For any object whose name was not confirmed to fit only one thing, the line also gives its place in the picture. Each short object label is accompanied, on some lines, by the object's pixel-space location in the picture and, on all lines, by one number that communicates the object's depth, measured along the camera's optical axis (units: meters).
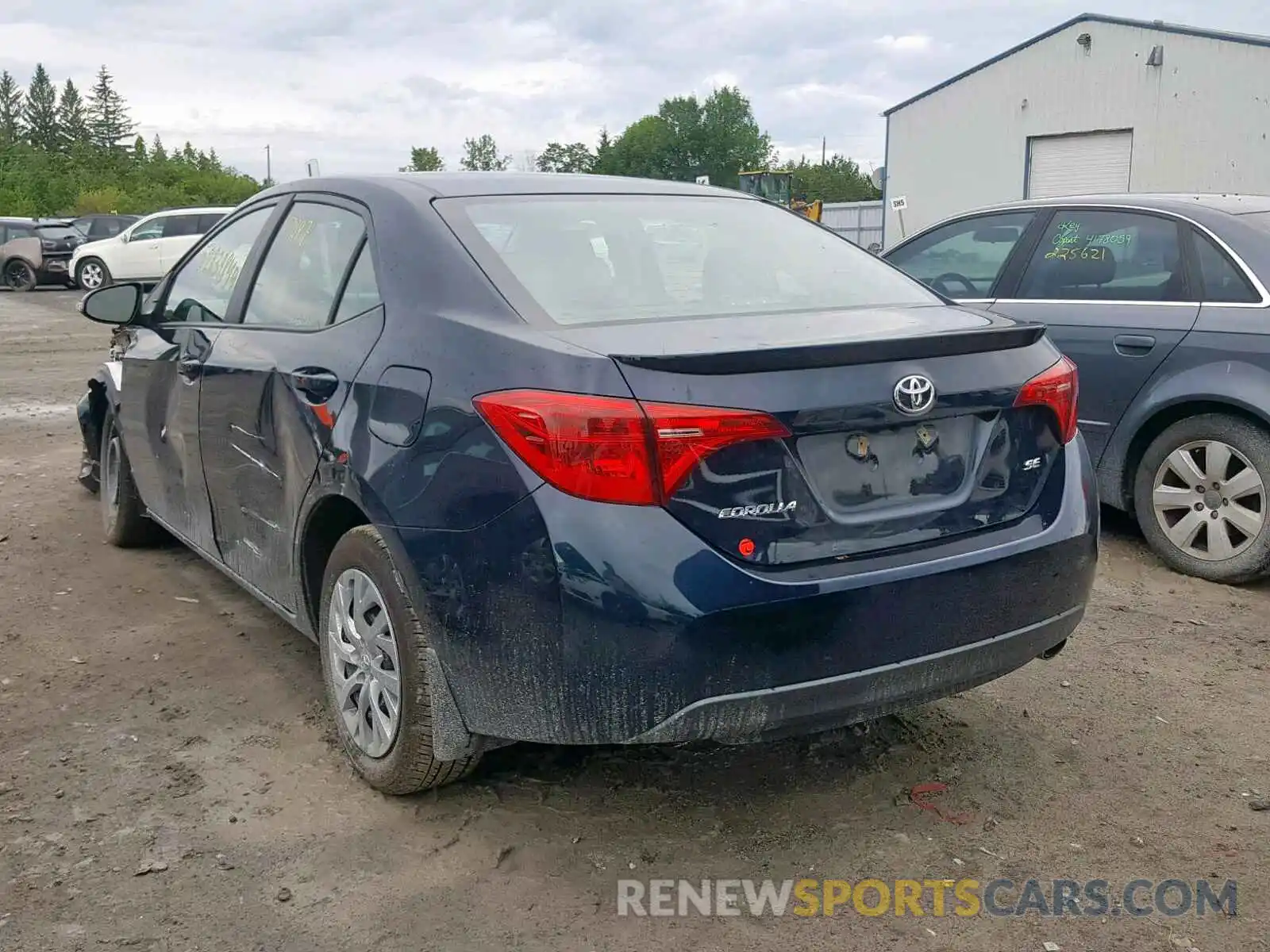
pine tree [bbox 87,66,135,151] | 110.06
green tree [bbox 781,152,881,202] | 97.44
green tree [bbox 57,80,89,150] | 106.25
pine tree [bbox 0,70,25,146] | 108.75
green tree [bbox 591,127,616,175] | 97.03
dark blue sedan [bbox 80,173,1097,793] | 2.50
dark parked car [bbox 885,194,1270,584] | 4.87
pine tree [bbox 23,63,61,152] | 104.44
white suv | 23.31
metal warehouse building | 23.28
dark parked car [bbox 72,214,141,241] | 28.12
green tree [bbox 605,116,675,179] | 100.12
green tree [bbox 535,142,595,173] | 85.12
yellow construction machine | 33.41
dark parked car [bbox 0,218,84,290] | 25.84
